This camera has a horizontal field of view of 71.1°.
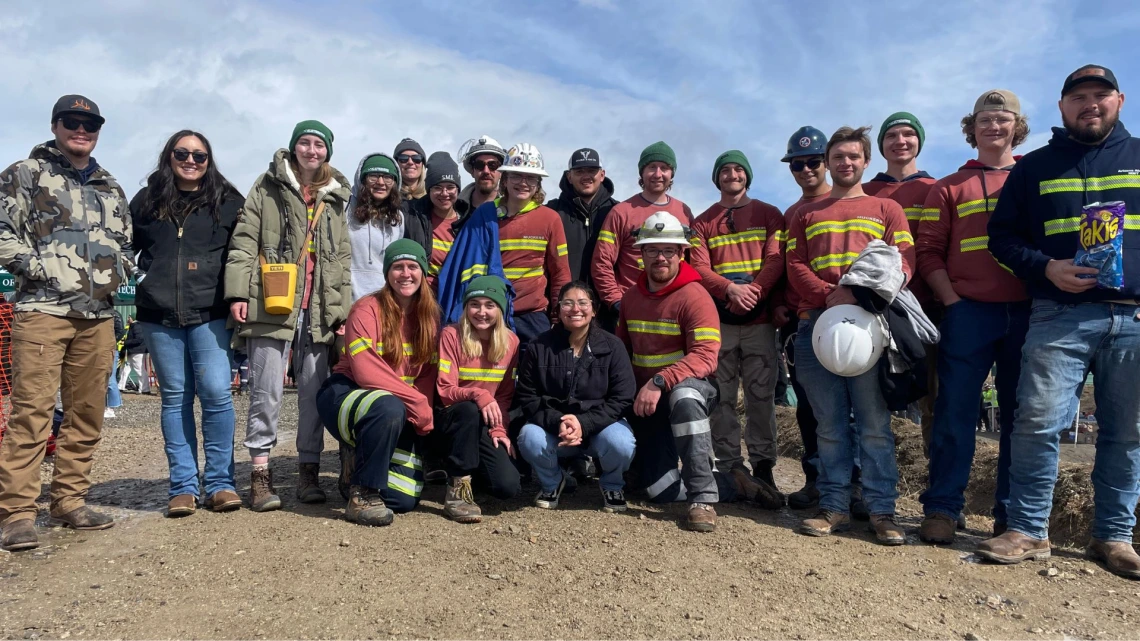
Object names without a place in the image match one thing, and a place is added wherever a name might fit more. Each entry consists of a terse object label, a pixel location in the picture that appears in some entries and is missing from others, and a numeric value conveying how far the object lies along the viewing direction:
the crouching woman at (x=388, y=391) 4.73
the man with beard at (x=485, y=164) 5.92
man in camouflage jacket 4.41
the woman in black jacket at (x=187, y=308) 4.81
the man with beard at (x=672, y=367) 4.80
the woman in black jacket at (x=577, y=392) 4.93
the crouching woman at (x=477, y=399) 4.88
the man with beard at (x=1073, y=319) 4.02
